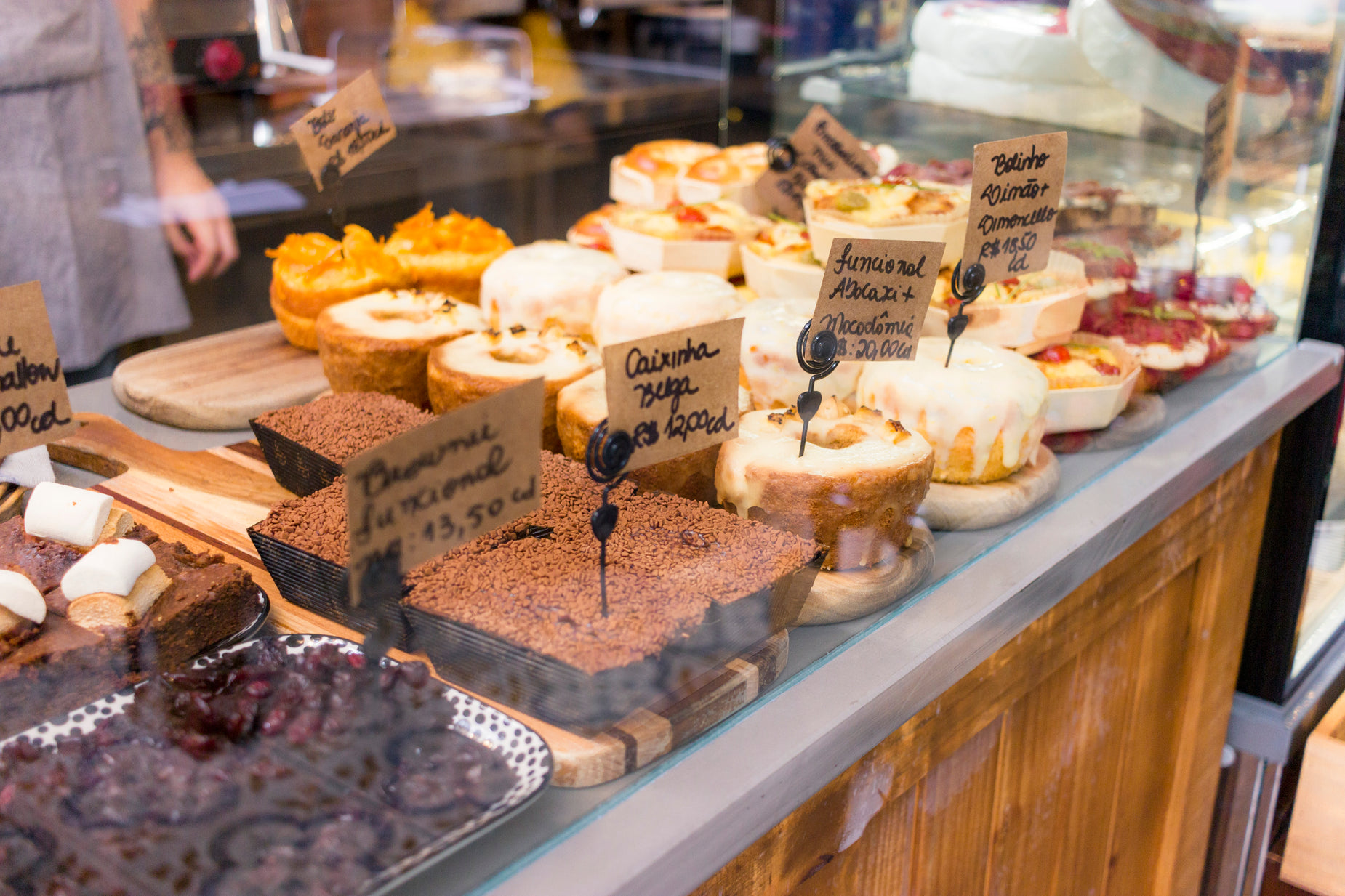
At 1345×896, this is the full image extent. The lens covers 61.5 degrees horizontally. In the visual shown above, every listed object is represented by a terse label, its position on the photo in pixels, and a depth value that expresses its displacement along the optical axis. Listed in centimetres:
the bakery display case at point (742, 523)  93
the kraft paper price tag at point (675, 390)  104
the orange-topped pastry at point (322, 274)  196
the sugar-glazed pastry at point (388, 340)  171
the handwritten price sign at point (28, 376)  102
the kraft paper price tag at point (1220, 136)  211
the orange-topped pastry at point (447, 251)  204
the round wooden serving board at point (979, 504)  151
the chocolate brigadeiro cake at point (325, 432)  144
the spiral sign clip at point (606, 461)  105
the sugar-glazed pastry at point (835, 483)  129
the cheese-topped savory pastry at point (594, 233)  221
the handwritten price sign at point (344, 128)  189
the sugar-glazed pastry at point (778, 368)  162
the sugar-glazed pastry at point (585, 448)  140
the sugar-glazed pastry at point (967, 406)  149
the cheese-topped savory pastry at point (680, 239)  199
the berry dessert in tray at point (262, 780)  81
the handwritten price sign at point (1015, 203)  151
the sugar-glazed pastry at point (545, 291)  186
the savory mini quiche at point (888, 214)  183
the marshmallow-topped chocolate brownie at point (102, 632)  100
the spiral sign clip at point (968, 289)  153
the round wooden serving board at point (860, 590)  129
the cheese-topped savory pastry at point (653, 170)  246
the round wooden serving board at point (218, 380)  183
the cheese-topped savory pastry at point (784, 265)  187
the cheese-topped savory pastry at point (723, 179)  234
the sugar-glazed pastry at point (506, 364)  156
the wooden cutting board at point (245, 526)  103
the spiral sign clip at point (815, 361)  129
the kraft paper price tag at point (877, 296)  130
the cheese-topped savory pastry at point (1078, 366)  175
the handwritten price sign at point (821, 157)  216
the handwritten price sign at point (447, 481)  87
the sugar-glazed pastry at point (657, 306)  172
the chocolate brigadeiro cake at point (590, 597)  104
